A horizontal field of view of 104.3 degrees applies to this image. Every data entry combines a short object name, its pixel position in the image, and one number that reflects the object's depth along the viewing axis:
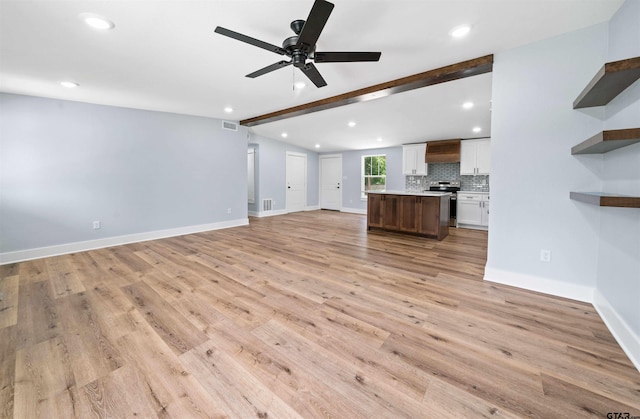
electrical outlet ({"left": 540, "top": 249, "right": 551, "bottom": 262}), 2.46
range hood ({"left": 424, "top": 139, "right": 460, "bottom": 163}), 6.27
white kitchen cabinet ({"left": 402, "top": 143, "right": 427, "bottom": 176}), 6.86
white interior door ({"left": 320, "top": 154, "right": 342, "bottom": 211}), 9.09
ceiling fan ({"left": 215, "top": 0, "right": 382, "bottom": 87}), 1.70
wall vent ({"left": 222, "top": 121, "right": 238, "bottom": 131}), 5.59
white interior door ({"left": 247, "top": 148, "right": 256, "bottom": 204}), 7.56
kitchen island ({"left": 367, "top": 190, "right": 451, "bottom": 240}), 4.74
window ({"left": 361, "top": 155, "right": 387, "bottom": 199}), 8.14
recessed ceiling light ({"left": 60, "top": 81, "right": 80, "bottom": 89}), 3.21
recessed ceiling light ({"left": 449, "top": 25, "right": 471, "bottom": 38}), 2.19
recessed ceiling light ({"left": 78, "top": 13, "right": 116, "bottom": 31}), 1.97
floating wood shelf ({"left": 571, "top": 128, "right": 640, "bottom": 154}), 1.51
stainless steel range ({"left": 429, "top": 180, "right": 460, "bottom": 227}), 6.11
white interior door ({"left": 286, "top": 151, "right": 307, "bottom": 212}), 8.39
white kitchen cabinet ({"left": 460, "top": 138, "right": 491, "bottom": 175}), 5.96
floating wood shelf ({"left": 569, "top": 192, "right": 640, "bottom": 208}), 1.49
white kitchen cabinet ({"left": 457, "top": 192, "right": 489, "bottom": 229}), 5.77
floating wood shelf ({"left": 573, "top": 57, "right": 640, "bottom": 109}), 1.49
